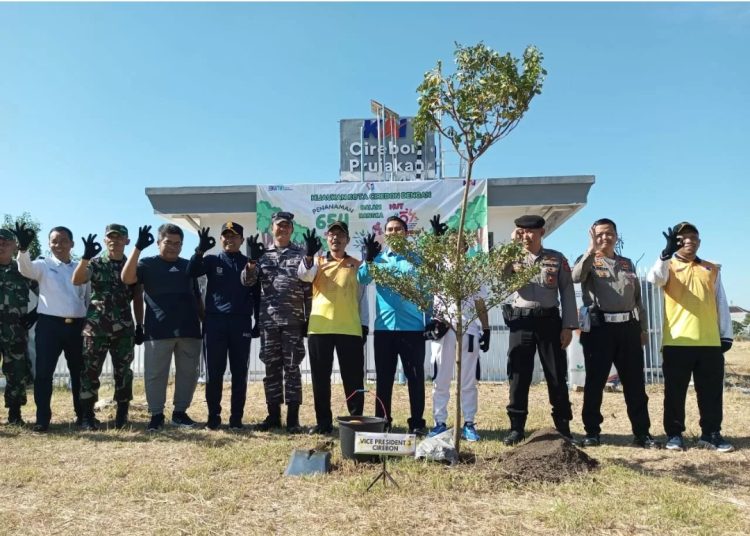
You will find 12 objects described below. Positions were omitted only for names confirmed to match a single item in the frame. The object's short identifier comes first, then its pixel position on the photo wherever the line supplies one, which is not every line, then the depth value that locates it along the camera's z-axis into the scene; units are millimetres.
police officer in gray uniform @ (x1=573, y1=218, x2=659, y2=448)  5238
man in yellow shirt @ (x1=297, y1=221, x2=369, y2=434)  5453
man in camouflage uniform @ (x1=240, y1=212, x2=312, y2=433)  5637
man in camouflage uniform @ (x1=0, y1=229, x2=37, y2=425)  5895
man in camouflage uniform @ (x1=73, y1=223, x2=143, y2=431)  5723
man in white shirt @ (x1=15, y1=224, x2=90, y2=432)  5738
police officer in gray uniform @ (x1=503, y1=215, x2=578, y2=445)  5152
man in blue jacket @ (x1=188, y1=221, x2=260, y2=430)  5781
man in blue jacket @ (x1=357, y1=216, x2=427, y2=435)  5383
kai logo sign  13438
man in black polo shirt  5762
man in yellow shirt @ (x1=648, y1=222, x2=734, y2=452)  5203
